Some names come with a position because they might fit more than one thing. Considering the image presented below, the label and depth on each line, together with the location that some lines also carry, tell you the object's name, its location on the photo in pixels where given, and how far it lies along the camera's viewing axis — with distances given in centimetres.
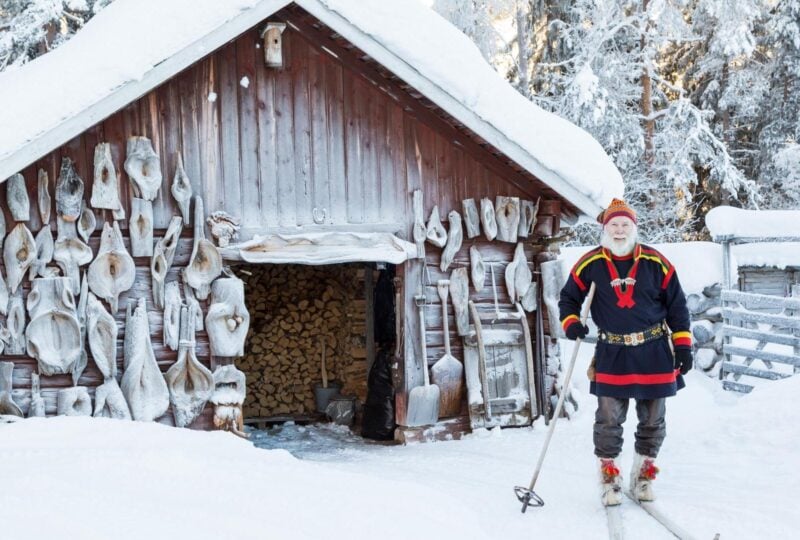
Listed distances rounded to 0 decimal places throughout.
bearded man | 496
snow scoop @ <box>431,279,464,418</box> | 788
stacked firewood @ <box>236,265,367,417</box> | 1092
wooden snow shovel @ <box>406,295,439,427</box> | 771
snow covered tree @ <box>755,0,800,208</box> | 1866
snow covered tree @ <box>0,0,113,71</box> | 1617
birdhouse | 713
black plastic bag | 864
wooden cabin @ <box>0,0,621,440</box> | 667
